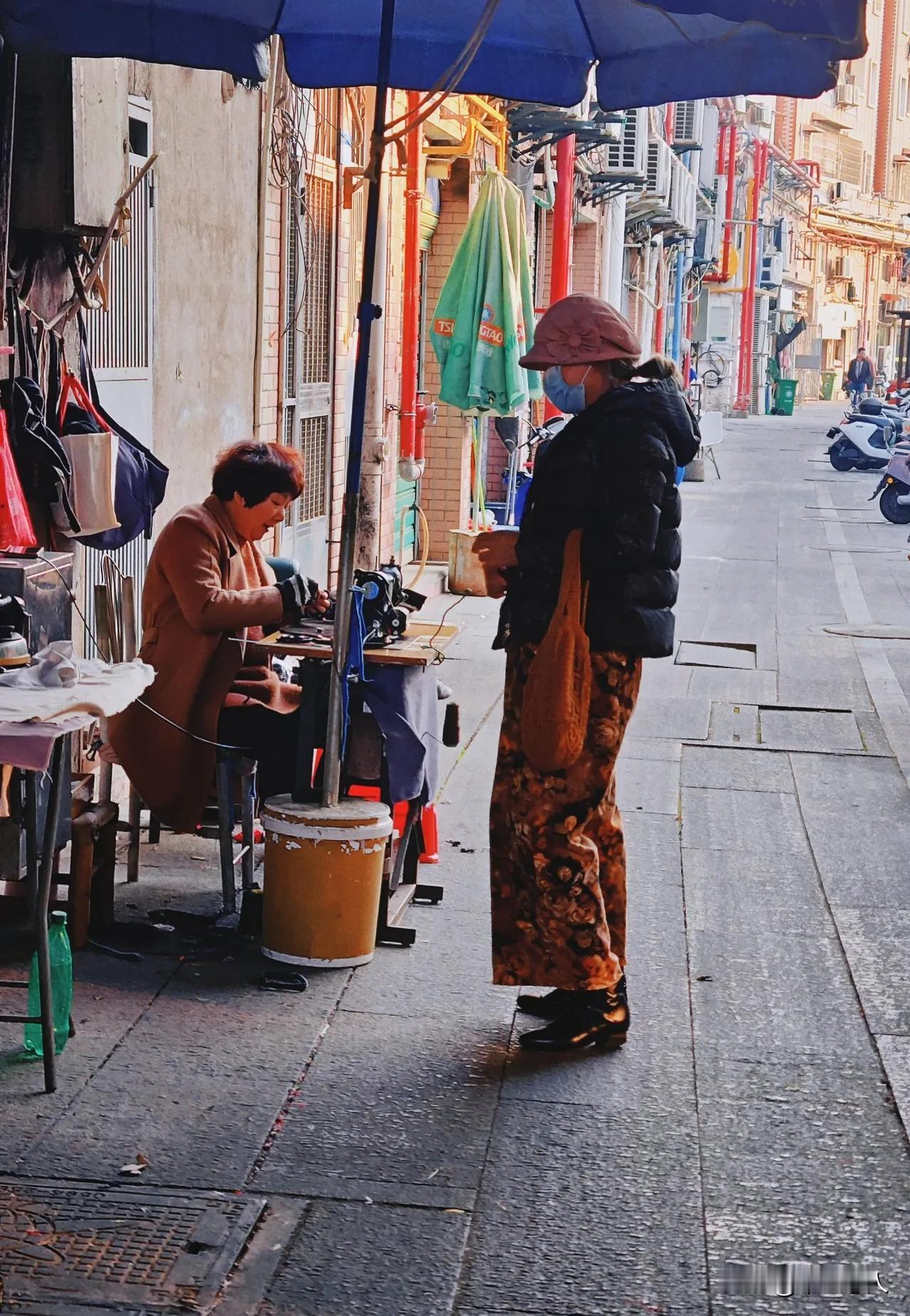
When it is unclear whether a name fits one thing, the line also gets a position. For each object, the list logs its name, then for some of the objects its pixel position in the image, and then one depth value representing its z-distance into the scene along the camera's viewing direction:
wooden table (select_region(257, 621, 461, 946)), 5.65
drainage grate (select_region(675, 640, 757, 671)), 11.91
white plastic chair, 27.56
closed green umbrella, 13.62
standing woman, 4.84
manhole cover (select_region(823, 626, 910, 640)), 13.34
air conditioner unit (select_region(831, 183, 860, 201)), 76.50
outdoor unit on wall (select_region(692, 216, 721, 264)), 46.28
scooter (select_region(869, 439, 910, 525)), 21.81
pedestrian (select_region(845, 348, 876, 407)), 53.53
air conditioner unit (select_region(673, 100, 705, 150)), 35.72
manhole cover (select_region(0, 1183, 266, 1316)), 3.53
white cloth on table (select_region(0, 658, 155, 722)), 4.12
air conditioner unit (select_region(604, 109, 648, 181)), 24.23
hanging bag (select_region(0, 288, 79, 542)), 5.73
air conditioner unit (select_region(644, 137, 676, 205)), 26.39
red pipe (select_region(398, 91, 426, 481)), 12.98
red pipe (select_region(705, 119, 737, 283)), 48.69
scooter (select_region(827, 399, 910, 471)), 30.05
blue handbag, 6.18
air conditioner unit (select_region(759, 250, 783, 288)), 58.50
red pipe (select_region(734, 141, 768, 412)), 55.25
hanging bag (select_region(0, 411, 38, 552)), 5.27
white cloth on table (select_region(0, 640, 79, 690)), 4.38
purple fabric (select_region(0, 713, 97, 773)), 4.04
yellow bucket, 5.36
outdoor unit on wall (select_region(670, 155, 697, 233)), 33.26
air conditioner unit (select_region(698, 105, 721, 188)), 45.25
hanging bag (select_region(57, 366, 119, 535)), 5.90
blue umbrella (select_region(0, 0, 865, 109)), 5.32
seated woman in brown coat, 5.85
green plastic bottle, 4.80
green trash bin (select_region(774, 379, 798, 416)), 59.41
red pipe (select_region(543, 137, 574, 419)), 19.61
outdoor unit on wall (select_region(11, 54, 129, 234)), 5.80
